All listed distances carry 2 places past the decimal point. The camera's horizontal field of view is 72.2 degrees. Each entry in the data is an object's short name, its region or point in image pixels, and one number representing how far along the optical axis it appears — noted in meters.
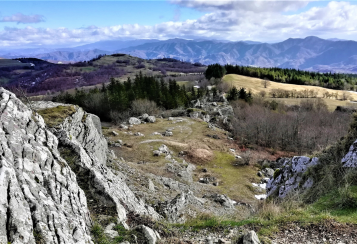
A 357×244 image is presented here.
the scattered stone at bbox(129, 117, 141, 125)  58.99
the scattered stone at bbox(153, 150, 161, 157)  40.49
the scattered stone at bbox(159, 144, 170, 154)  42.82
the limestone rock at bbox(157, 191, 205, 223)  14.56
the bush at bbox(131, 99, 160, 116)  73.44
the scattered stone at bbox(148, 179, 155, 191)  20.38
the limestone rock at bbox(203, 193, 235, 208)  22.94
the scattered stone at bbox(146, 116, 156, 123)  62.12
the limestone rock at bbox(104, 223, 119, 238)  8.38
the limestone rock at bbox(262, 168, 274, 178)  40.78
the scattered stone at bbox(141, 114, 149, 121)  63.12
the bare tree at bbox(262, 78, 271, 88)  126.50
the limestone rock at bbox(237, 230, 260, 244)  7.82
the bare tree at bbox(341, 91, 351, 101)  108.00
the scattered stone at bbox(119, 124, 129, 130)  53.93
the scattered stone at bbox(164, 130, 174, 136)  53.78
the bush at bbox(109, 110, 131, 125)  72.75
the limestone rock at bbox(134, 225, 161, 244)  8.28
